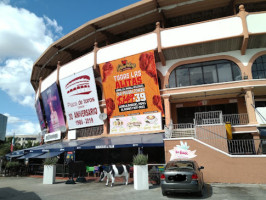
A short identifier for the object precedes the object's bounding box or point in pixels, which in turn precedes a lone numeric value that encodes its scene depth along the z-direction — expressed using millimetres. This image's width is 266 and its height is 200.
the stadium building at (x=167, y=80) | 17297
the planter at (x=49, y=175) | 14695
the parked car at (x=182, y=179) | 8523
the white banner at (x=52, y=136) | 26709
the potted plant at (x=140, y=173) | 11211
